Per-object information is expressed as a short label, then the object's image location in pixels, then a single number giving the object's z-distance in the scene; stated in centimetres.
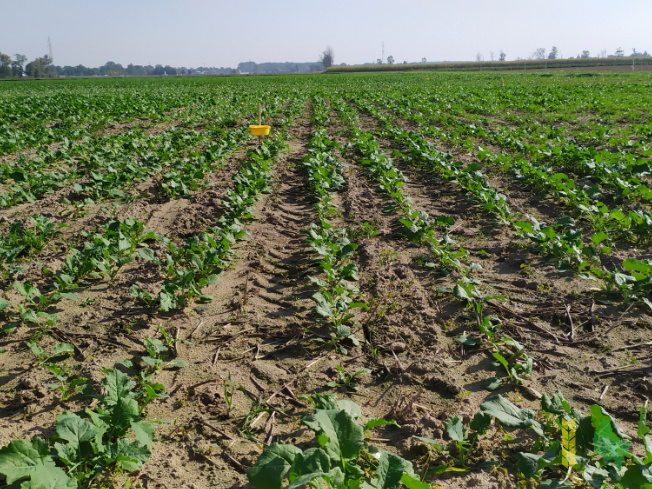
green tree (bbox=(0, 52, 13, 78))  9731
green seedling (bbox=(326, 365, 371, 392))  289
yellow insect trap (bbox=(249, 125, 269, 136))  957
